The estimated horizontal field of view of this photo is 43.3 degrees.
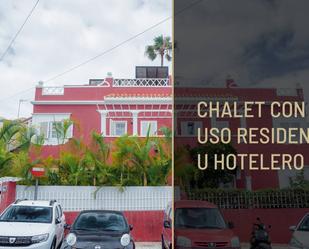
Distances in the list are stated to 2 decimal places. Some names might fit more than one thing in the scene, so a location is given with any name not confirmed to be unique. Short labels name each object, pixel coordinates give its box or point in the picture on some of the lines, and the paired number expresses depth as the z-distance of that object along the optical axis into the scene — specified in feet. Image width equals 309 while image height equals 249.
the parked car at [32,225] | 23.95
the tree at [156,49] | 101.21
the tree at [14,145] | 38.81
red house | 58.90
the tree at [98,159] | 39.32
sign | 38.68
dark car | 22.49
